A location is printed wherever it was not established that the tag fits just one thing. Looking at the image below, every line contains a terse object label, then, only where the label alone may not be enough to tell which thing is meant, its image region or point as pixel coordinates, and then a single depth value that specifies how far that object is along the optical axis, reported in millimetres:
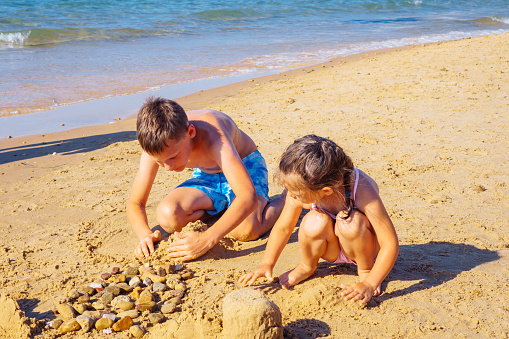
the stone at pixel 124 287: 2877
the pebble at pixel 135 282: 2912
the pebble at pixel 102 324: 2539
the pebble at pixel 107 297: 2771
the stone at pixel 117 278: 2970
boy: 2941
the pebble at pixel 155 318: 2572
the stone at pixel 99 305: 2717
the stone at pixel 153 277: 2971
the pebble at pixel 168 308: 2662
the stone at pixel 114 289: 2830
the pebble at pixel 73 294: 2795
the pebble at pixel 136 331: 2467
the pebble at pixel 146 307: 2670
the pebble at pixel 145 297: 2719
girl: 2441
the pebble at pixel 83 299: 2757
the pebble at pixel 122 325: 2527
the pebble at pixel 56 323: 2545
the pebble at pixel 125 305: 2691
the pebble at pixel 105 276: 3030
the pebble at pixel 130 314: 2623
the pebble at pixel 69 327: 2513
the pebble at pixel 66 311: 2633
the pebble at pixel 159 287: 2875
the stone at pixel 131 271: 3068
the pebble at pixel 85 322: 2527
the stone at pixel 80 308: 2672
